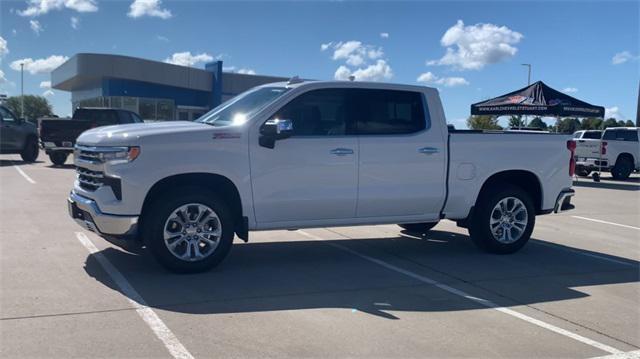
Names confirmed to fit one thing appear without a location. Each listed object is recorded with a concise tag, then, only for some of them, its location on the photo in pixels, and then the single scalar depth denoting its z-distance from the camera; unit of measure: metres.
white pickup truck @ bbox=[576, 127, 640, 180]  22.22
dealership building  38.72
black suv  20.69
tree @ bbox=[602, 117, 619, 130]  70.04
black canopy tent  21.48
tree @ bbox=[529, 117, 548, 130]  41.06
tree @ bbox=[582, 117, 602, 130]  67.65
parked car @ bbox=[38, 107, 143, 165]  19.66
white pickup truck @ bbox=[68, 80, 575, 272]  6.08
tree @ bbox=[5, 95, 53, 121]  92.00
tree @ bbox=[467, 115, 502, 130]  45.19
